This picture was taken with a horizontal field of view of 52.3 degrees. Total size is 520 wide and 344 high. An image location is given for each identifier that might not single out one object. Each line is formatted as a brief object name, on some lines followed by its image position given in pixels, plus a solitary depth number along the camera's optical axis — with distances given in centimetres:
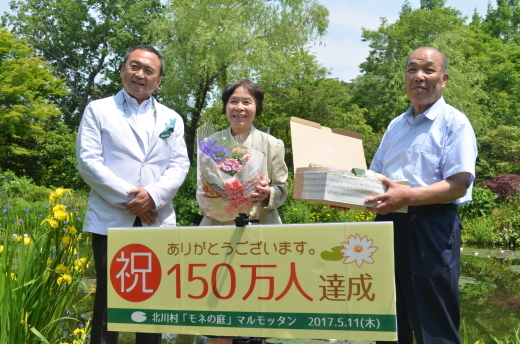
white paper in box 187
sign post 157
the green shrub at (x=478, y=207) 1273
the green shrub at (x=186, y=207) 1096
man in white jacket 239
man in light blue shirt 212
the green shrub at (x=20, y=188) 1454
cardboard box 187
